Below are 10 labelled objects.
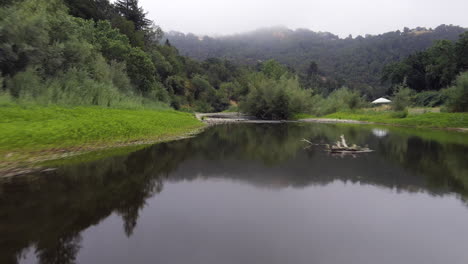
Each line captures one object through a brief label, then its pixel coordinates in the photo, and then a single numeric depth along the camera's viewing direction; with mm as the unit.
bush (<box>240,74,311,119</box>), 59375
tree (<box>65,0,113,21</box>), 45716
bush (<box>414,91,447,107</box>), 65525
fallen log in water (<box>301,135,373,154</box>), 16781
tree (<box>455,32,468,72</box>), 75938
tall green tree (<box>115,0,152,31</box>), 70938
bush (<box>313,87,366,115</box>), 64438
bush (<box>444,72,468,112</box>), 36512
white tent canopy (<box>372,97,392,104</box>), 73512
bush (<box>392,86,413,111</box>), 48812
